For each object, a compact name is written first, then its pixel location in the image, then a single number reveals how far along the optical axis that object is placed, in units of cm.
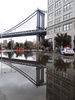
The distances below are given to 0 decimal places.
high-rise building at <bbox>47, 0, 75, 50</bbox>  2371
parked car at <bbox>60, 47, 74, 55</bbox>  1465
